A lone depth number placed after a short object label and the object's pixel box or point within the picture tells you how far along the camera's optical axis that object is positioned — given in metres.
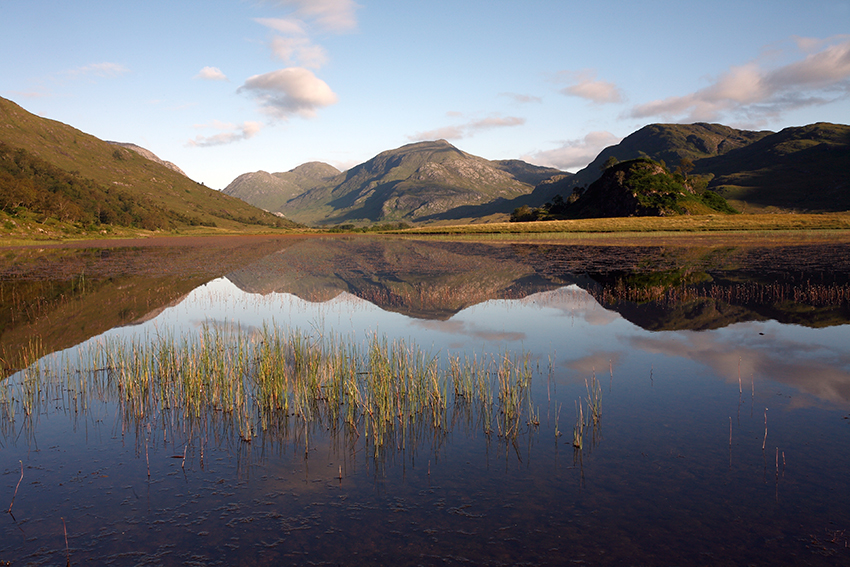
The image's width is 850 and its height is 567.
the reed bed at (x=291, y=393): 10.41
